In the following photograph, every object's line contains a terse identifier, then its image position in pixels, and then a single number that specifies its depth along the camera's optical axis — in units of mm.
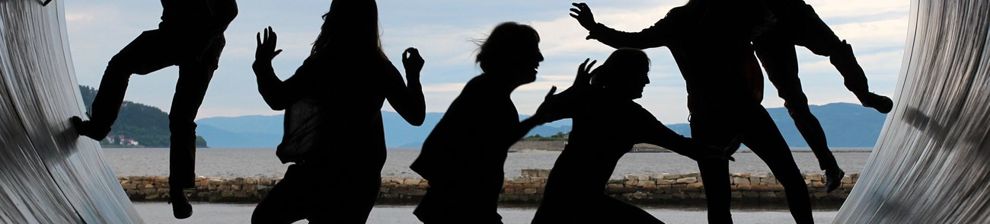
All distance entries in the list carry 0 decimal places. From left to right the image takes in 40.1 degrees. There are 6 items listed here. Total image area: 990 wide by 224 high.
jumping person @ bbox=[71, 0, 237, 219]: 7395
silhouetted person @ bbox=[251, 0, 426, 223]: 6938
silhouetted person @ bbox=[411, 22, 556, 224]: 6785
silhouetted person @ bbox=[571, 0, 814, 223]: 7176
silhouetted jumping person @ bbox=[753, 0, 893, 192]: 7570
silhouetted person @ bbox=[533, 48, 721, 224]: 6707
